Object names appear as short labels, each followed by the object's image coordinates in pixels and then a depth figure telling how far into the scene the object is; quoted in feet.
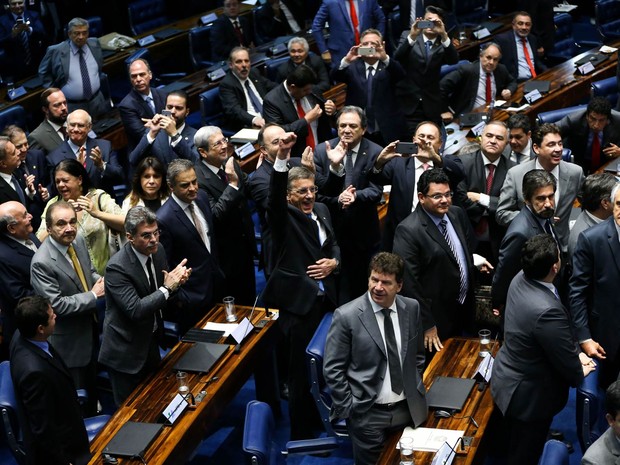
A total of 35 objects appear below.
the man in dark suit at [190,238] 19.83
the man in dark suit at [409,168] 21.17
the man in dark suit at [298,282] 18.95
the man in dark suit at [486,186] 22.11
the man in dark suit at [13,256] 19.34
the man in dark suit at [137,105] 26.71
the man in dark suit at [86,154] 24.32
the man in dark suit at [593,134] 24.68
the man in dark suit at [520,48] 31.37
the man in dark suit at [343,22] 32.22
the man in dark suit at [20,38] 33.37
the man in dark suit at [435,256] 18.60
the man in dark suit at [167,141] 23.82
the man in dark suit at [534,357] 15.40
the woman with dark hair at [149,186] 20.88
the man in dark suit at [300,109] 25.41
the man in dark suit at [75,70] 29.97
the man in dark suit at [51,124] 25.66
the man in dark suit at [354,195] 21.50
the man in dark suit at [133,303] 17.74
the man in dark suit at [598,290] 17.76
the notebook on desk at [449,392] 16.53
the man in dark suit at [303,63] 29.01
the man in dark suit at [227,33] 34.45
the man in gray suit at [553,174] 21.09
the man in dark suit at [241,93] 28.37
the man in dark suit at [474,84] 28.60
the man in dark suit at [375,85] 27.09
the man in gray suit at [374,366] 15.87
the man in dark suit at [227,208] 20.90
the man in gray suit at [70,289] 18.83
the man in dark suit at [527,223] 18.31
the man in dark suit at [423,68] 28.37
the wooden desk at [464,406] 15.47
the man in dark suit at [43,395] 15.70
